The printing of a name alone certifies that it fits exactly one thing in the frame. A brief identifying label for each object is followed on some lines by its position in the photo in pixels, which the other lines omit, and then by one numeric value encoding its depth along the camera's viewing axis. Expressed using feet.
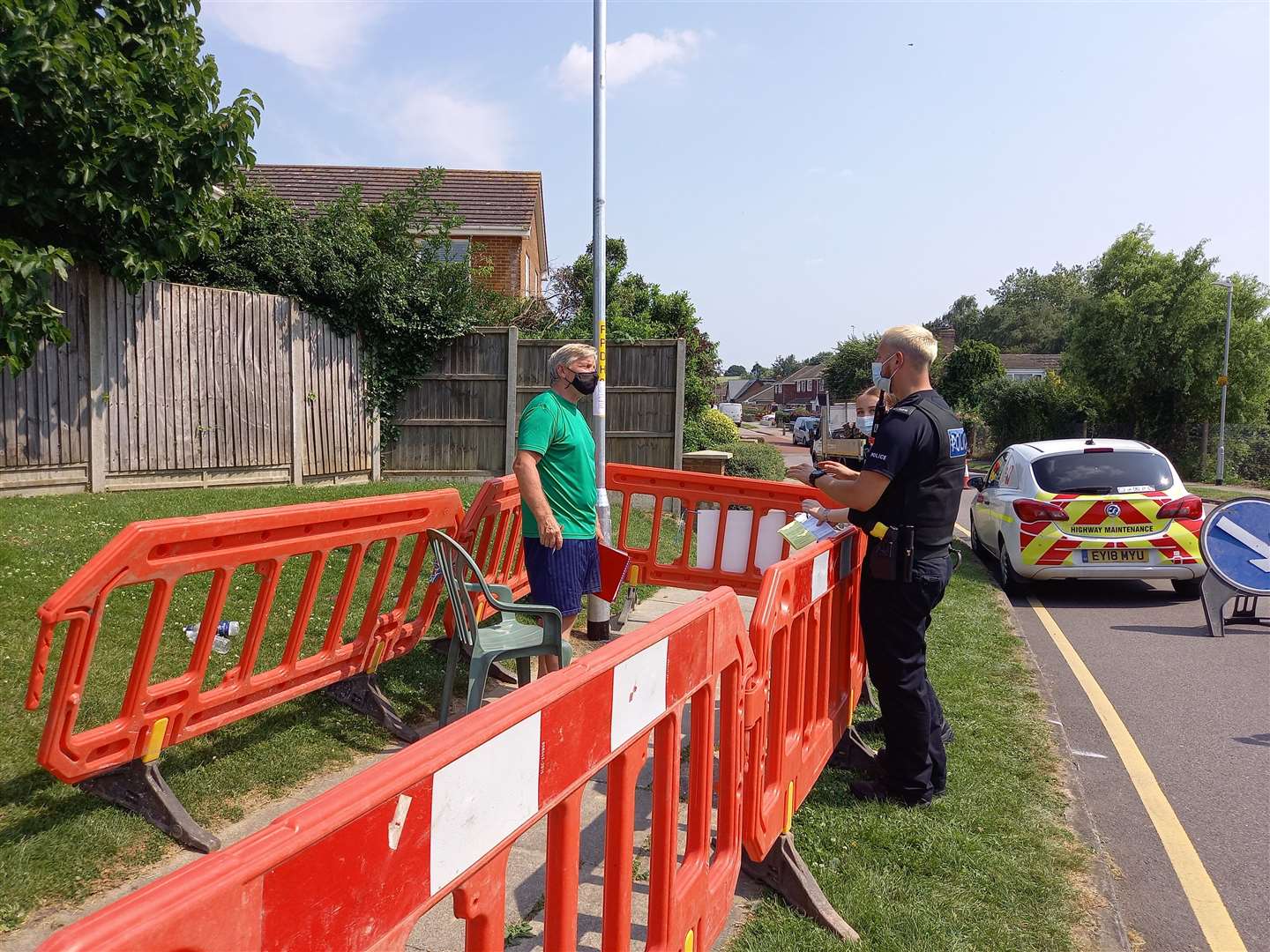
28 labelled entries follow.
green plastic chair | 14.47
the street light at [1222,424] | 96.17
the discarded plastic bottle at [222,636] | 16.43
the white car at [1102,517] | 29.30
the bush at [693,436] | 58.44
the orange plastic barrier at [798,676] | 9.88
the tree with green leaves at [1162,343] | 105.29
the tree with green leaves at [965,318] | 361.10
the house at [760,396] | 469.20
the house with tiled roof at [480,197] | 74.18
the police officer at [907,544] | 13.26
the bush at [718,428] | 65.46
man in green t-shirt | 15.60
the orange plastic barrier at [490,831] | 3.61
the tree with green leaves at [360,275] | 40.45
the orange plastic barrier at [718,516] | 22.70
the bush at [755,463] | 61.16
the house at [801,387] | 378.53
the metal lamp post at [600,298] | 23.30
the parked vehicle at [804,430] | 165.78
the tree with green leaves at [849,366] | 254.47
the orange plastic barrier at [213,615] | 10.82
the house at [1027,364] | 270.05
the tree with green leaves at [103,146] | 24.93
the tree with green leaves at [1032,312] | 329.93
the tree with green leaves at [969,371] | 180.65
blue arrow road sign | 24.94
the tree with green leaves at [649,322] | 58.54
